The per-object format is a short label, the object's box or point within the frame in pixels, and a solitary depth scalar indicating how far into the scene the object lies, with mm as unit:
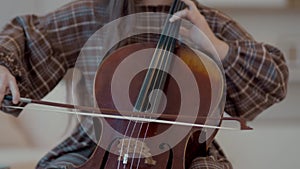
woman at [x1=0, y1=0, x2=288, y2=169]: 2306
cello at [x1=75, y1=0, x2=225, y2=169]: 1978
